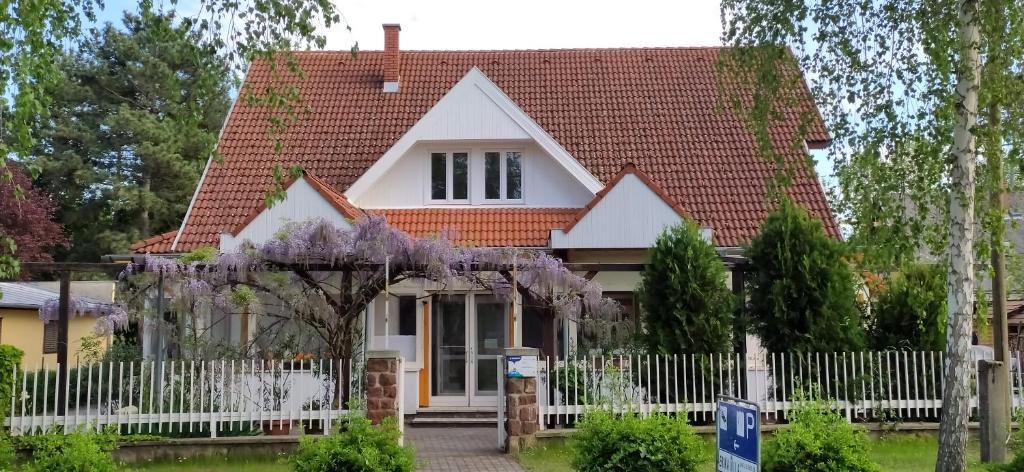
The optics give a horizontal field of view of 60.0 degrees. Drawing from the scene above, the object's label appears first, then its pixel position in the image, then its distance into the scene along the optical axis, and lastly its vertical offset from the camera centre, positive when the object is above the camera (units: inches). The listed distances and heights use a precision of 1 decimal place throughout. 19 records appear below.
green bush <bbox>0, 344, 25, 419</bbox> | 434.6 -23.8
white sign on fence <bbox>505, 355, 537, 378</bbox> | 461.4 -21.9
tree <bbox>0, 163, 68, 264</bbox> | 1208.2 +144.3
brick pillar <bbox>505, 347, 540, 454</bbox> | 458.3 -44.5
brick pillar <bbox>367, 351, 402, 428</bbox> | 449.7 -30.8
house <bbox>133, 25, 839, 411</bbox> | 629.3 +115.5
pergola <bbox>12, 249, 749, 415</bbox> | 451.5 +31.0
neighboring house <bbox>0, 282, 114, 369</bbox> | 891.4 +2.4
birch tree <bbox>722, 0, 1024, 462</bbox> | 338.0 +77.8
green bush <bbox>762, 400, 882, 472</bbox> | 297.3 -43.4
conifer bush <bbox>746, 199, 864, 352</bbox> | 487.8 +17.3
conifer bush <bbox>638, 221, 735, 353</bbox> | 486.6 +13.1
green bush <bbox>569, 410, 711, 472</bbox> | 321.1 -44.9
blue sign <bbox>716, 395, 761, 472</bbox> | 223.8 -29.8
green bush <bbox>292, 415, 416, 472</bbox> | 307.6 -44.2
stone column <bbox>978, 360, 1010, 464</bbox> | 399.9 -43.6
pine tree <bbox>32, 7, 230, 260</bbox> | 1337.4 +269.8
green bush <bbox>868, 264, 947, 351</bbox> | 503.8 +4.6
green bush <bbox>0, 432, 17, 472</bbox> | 350.3 -52.1
